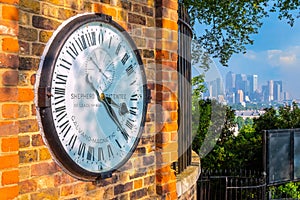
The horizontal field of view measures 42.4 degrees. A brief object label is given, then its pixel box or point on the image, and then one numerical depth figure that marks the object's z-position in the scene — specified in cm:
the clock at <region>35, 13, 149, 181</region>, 244
